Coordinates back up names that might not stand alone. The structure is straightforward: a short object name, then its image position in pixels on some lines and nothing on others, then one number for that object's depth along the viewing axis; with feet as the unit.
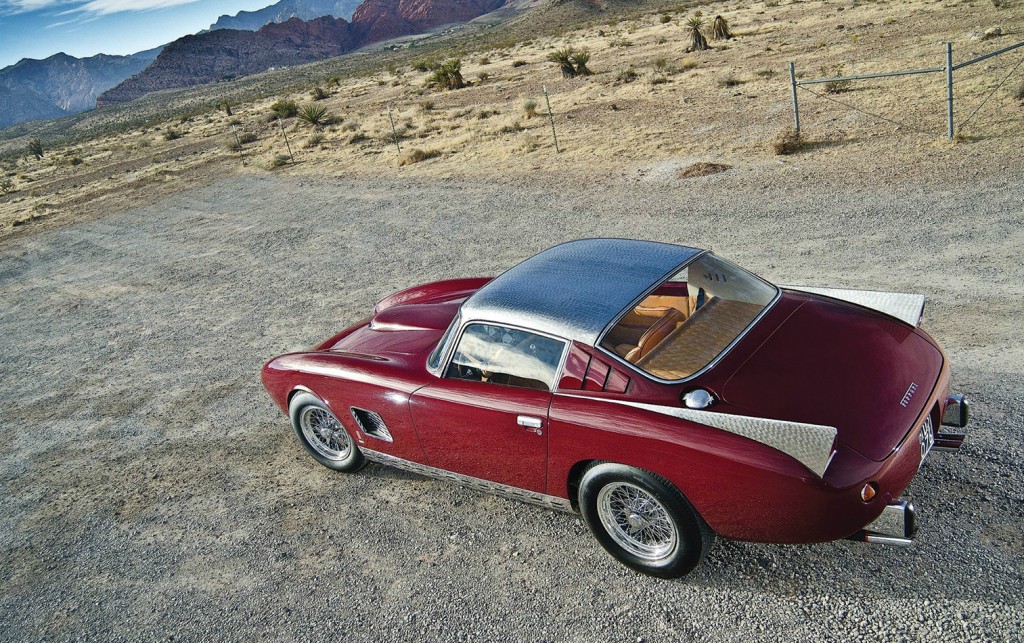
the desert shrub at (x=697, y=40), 88.22
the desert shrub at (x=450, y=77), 106.01
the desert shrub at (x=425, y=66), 149.60
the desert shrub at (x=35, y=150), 153.07
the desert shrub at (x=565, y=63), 90.17
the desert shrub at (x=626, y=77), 76.79
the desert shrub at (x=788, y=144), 40.04
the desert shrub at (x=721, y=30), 93.09
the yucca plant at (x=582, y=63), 88.99
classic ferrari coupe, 10.69
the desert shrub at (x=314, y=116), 93.58
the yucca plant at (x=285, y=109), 107.76
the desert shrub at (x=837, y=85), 50.96
